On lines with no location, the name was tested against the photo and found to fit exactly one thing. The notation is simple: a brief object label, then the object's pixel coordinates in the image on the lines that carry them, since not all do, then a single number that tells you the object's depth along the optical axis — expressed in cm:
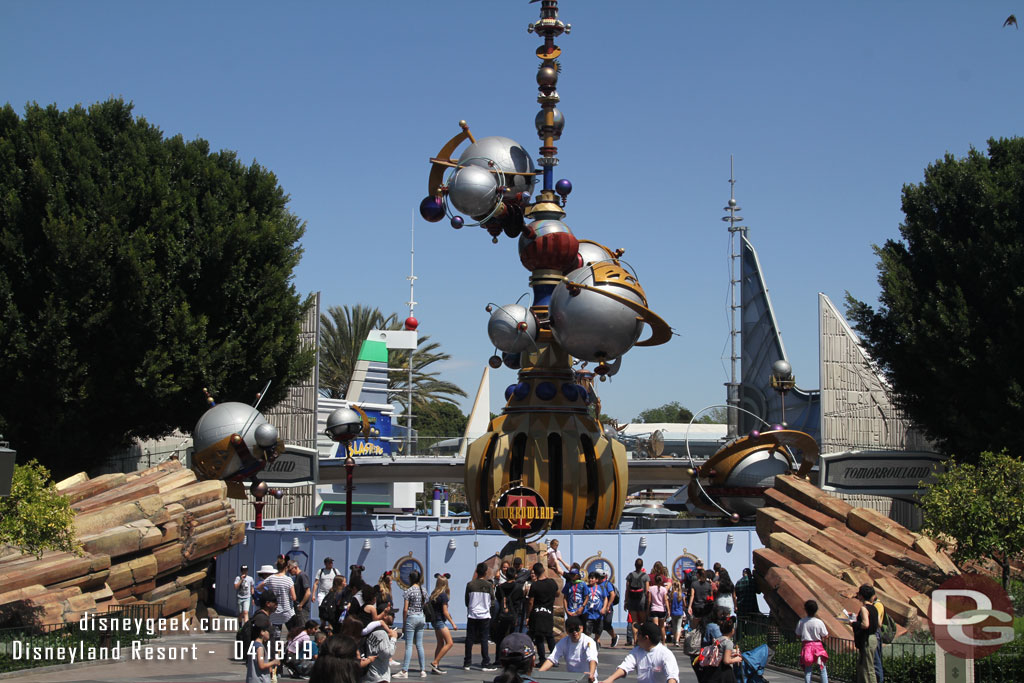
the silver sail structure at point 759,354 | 4975
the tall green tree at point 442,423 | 8938
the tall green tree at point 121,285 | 2986
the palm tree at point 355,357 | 5778
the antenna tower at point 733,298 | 5378
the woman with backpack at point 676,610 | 1822
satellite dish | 4171
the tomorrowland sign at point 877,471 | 3603
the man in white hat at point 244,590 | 1964
